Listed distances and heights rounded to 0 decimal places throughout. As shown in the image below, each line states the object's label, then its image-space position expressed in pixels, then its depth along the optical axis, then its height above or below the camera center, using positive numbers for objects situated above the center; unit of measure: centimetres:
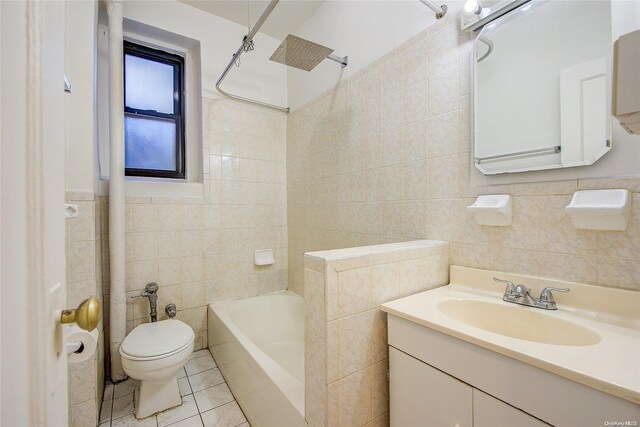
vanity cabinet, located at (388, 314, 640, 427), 63 -50
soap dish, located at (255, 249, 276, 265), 253 -43
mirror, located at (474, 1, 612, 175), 95 +49
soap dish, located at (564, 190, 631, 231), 86 +1
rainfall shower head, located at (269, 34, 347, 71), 156 +98
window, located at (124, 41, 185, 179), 220 +84
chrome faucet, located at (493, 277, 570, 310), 102 -34
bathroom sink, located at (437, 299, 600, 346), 91 -42
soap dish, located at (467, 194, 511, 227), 114 +1
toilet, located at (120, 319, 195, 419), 149 -83
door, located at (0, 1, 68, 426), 28 +0
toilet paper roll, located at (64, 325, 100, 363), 55 -27
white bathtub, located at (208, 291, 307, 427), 124 -91
